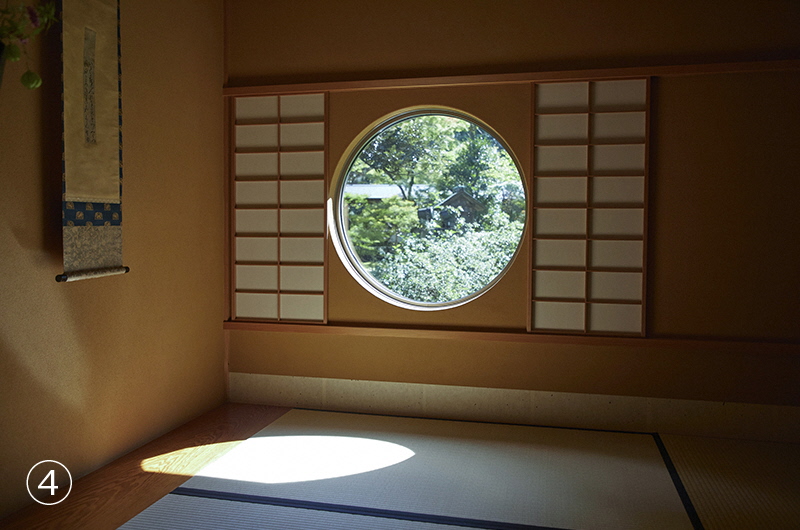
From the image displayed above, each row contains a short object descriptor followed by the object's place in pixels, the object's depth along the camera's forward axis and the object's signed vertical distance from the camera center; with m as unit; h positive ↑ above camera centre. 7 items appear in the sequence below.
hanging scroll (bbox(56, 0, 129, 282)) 2.61 +0.45
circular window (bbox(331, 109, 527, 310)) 5.96 +0.39
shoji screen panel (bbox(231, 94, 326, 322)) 3.92 +0.24
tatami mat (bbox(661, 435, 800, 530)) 2.48 -1.04
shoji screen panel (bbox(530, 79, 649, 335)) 3.48 +0.24
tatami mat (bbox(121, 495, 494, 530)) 2.37 -1.05
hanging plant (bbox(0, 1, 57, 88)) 1.41 +0.49
